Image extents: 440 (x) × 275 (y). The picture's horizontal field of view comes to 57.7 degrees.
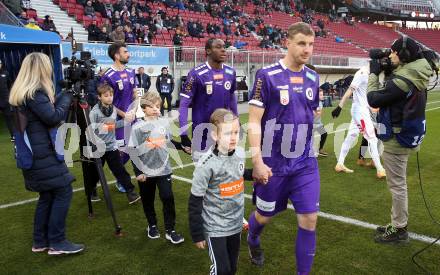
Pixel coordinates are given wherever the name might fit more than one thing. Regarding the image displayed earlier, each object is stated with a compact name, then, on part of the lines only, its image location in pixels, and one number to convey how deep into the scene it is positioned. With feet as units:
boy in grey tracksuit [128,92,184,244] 13.61
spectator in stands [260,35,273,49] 88.33
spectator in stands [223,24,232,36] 86.12
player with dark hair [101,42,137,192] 19.16
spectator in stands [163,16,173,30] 72.59
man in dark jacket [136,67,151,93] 49.28
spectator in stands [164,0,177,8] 81.71
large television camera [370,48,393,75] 13.01
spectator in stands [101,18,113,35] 55.63
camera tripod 14.03
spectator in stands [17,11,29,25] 45.05
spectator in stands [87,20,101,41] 53.57
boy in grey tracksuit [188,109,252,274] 9.24
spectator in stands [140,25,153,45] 59.57
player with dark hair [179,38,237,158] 15.51
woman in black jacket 11.68
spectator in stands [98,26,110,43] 53.47
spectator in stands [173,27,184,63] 59.64
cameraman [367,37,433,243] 12.62
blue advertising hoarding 47.20
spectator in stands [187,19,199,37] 75.31
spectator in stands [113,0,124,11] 65.10
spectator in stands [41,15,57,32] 48.88
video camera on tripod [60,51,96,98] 13.29
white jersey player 22.69
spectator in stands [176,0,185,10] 83.35
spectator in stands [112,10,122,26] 60.70
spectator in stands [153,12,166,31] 69.20
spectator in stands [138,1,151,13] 70.74
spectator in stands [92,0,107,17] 63.87
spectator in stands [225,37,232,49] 74.69
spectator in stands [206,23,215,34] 81.41
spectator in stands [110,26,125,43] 40.94
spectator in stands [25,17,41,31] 41.31
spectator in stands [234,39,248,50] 80.00
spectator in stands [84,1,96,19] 62.90
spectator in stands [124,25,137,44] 56.75
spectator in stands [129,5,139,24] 64.69
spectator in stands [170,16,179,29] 73.84
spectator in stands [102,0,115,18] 63.52
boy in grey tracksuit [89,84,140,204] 17.48
